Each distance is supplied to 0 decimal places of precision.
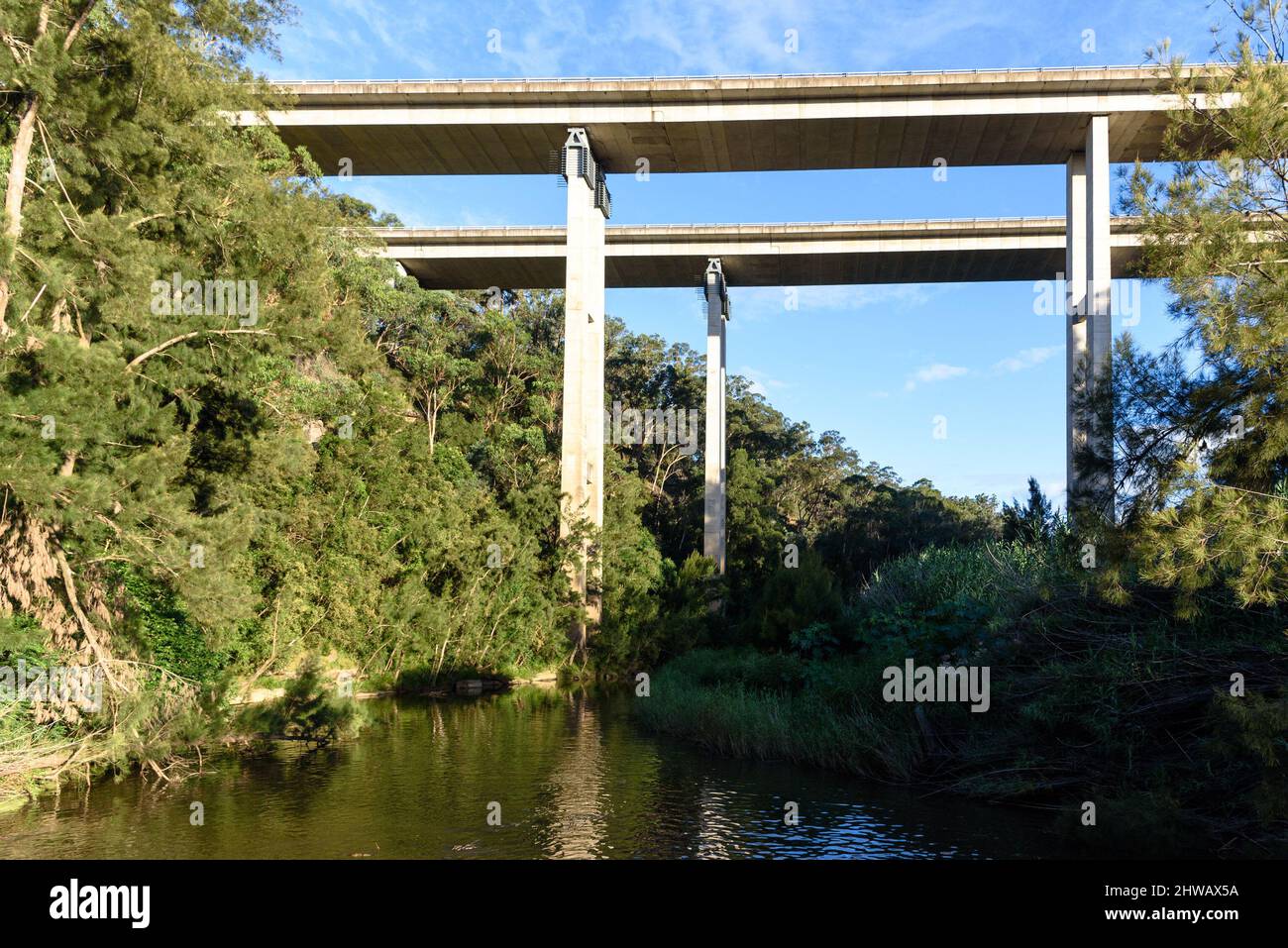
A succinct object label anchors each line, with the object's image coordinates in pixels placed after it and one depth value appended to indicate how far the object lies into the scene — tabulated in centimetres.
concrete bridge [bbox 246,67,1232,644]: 2786
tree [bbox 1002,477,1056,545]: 2514
